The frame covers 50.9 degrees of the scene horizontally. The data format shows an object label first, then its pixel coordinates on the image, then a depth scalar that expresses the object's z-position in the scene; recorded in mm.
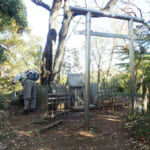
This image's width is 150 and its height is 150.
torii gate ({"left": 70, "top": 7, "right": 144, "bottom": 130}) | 4531
